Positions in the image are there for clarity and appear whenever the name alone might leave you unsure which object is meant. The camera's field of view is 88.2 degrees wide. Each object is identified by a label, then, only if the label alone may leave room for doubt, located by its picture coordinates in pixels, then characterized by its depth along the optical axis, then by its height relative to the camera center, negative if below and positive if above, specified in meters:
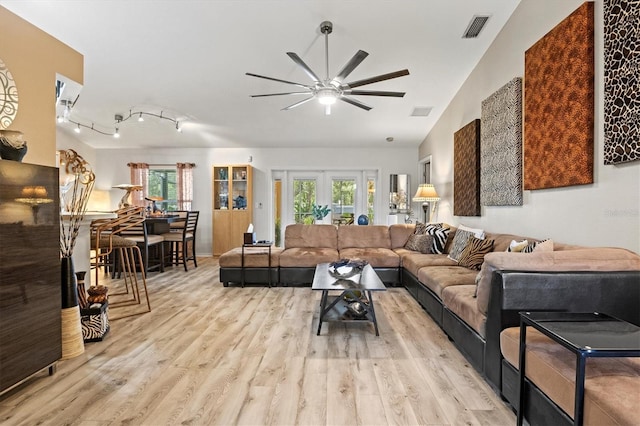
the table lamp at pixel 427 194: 5.42 +0.22
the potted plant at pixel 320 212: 6.39 -0.08
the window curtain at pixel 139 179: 7.22 +0.64
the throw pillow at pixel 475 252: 3.45 -0.48
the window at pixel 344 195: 7.46 +0.28
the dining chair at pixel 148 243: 4.94 -0.55
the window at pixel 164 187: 7.39 +0.48
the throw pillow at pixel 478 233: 3.79 -0.30
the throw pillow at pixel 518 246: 2.74 -0.33
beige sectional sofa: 1.54 -0.53
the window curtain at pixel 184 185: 7.26 +0.51
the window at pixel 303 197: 7.48 +0.24
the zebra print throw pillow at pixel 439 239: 4.61 -0.45
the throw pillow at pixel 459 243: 3.94 -0.44
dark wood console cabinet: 1.82 -0.37
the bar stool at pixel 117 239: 3.15 -0.32
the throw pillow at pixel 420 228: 5.11 -0.33
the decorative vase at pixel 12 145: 1.92 +0.37
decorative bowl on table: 3.36 -0.65
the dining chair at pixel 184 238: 5.66 -0.51
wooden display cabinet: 7.10 +0.00
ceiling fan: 2.97 +1.22
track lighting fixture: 5.54 +1.55
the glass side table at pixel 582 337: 1.13 -0.49
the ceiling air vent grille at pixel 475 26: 3.52 +2.00
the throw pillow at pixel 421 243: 4.72 -0.53
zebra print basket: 2.70 -0.95
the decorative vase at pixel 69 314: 2.42 -0.77
